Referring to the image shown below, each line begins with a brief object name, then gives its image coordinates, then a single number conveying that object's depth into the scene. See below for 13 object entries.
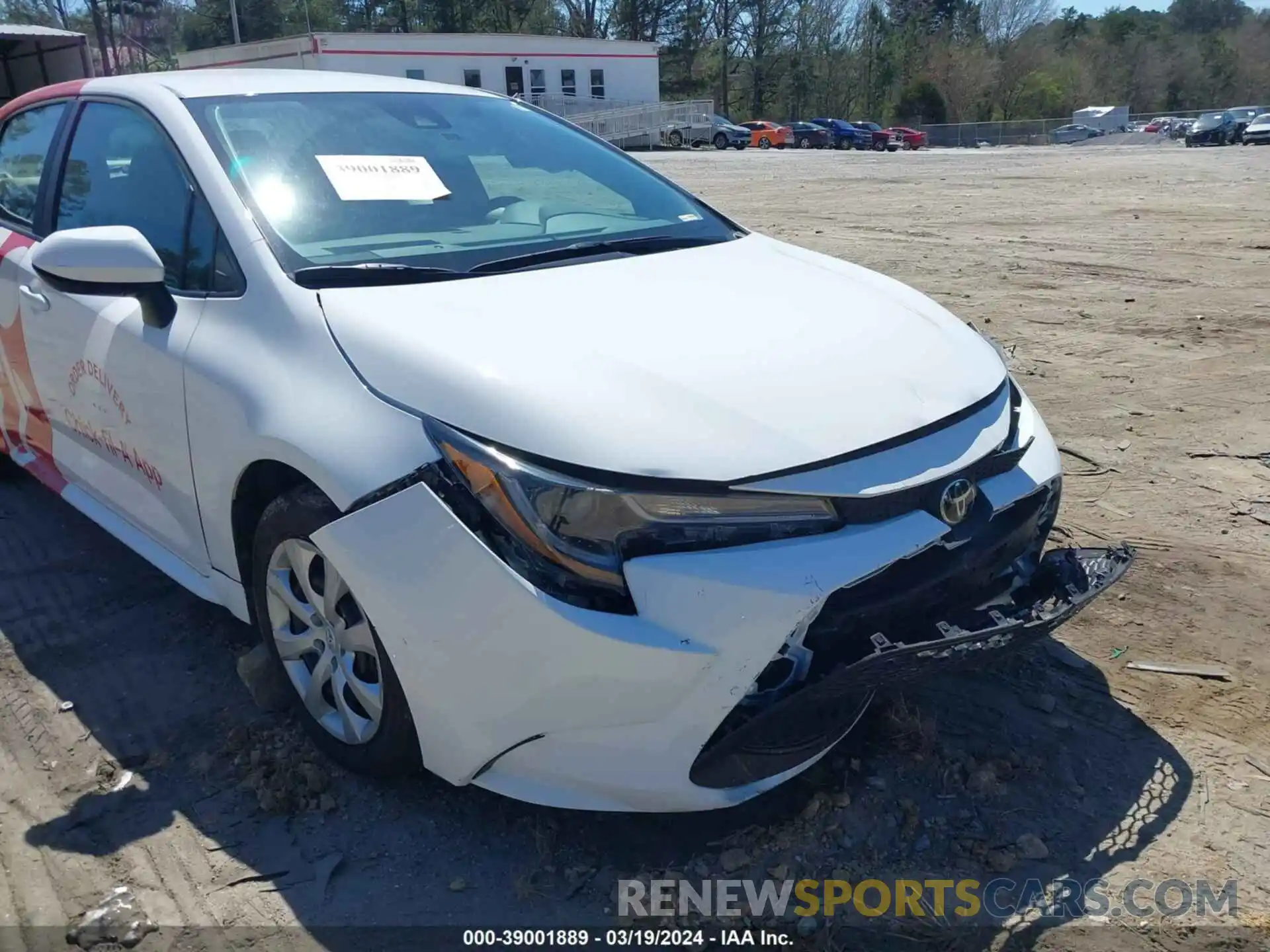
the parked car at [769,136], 47.81
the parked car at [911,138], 50.66
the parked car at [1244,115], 38.78
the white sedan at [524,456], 2.02
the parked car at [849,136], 49.78
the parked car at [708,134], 46.62
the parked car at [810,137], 49.59
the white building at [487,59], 38.78
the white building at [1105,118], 55.78
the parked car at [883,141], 49.12
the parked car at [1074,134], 52.75
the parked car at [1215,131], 38.81
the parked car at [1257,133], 36.84
